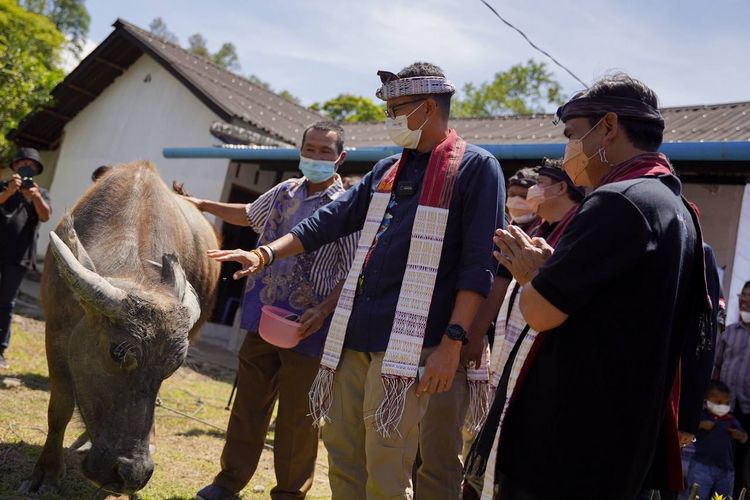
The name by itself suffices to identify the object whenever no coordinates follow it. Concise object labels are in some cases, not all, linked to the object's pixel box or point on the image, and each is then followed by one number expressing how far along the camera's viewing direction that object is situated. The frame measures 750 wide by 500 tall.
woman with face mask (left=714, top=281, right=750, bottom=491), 6.67
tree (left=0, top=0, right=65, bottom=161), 17.53
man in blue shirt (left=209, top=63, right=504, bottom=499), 3.31
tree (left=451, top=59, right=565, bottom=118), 39.25
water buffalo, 3.86
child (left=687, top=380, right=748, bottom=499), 6.09
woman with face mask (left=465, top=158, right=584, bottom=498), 4.18
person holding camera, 7.71
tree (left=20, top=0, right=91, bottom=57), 55.91
